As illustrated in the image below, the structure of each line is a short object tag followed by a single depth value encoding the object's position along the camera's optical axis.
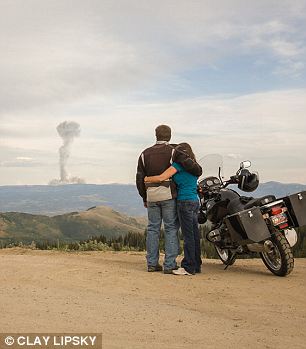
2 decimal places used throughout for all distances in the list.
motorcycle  8.46
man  8.83
